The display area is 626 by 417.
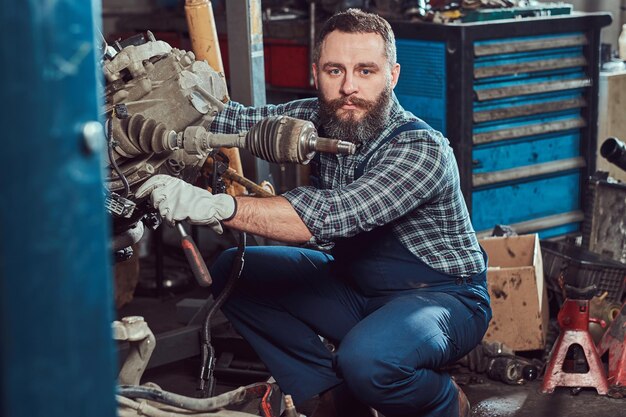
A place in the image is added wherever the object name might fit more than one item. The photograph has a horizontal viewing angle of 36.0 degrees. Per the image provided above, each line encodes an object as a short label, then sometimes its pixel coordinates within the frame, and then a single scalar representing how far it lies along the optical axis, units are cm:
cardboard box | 330
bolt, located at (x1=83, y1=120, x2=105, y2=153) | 112
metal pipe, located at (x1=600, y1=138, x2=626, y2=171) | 354
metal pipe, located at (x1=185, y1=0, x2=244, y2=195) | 293
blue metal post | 105
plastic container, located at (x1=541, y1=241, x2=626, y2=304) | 352
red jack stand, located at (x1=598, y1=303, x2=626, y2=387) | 307
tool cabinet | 392
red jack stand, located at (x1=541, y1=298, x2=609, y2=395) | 305
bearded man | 226
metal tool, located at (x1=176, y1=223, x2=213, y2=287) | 203
